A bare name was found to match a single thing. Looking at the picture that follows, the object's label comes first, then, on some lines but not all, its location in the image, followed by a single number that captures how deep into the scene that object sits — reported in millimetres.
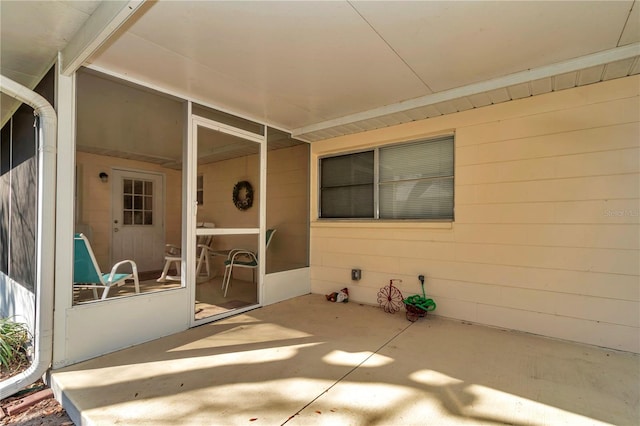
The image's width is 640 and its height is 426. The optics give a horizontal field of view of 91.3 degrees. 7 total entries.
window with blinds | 3523
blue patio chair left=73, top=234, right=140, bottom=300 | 2614
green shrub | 2322
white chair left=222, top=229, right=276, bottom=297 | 4121
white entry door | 5641
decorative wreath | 4914
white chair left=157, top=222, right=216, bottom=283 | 4176
